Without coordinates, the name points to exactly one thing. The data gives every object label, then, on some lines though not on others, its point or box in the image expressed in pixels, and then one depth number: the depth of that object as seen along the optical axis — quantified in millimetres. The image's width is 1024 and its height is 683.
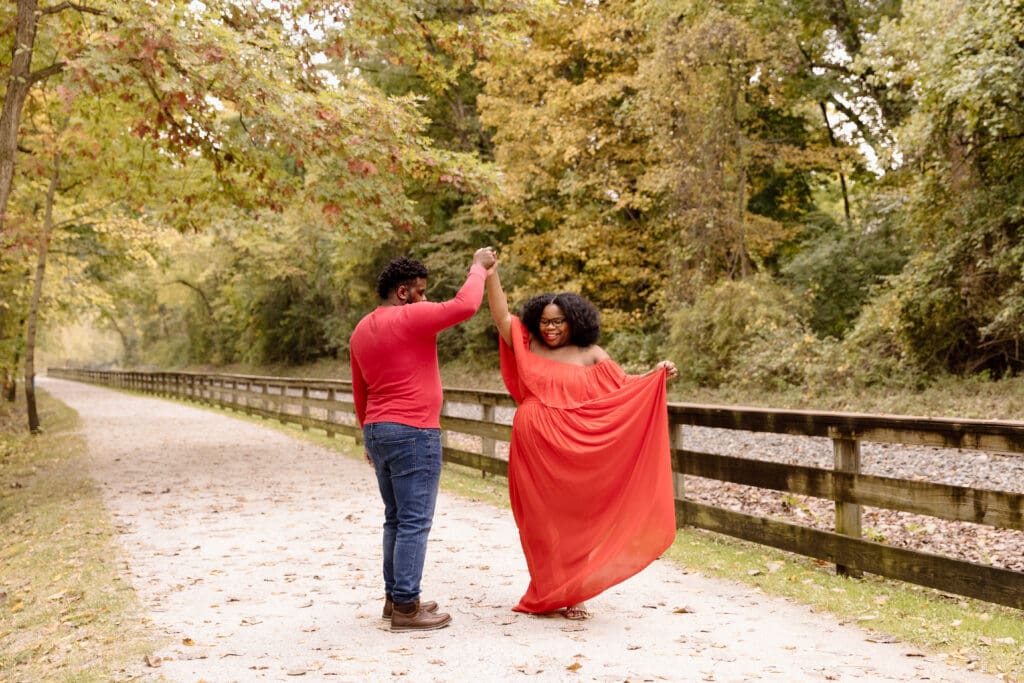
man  4730
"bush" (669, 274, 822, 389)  16453
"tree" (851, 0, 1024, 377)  11867
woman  4828
